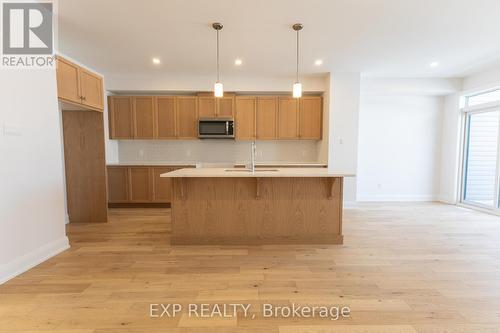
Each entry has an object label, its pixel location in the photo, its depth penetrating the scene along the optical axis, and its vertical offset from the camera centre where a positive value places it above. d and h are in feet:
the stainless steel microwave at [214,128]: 16.15 +1.33
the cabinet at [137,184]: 15.65 -2.34
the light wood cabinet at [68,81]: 9.69 +2.78
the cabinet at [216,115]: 16.31 +2.22
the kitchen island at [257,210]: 9.87 -2.56
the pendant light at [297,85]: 9.57 +2.54
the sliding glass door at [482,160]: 15.06 -0.75
